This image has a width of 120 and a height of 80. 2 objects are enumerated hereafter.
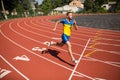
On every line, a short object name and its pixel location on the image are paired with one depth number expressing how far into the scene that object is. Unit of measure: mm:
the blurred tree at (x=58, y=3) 91631
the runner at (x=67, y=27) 6716
